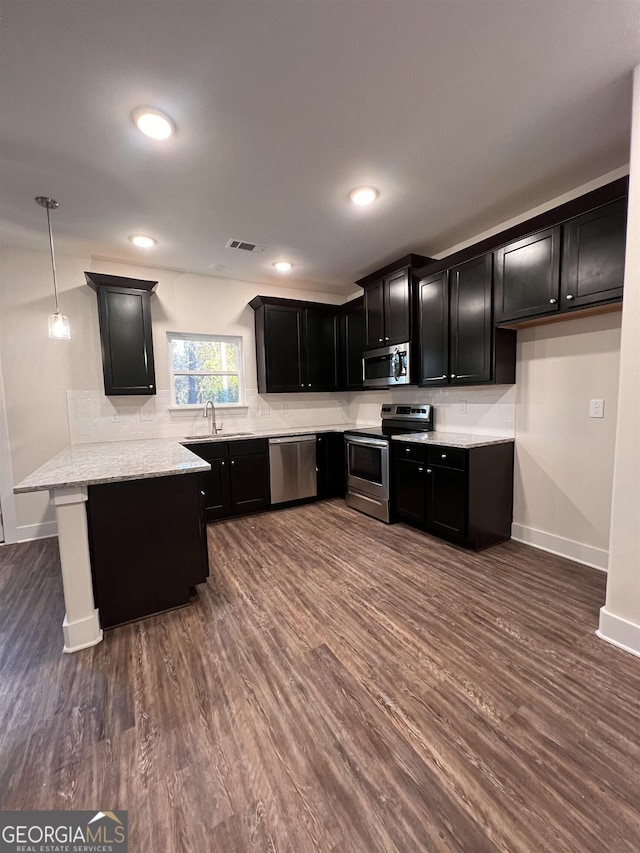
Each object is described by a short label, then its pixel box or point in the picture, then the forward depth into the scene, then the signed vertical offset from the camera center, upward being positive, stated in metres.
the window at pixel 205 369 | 4.09 +0.39
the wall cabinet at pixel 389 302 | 3.58 +1.04
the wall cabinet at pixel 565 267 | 2.12 +0.86
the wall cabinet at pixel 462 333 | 2.90 +0.57
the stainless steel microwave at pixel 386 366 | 3.69 +0.36
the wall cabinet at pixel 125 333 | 3.46 +0.72
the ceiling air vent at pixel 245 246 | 3.31 +1.49
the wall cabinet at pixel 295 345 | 4.28 +0.70
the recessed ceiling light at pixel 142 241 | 3.17 +1.49
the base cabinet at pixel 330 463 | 4.45 -0.82
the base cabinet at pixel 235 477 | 3.72 -0.83
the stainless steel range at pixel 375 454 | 3.63 -0.61
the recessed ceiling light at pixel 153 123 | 1.76 +1.45
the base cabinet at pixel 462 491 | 2.85 -0.81
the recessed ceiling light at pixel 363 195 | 2.50 +1.48
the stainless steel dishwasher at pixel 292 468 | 4.10 -0.80
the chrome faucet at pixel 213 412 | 4.21 -0.13
